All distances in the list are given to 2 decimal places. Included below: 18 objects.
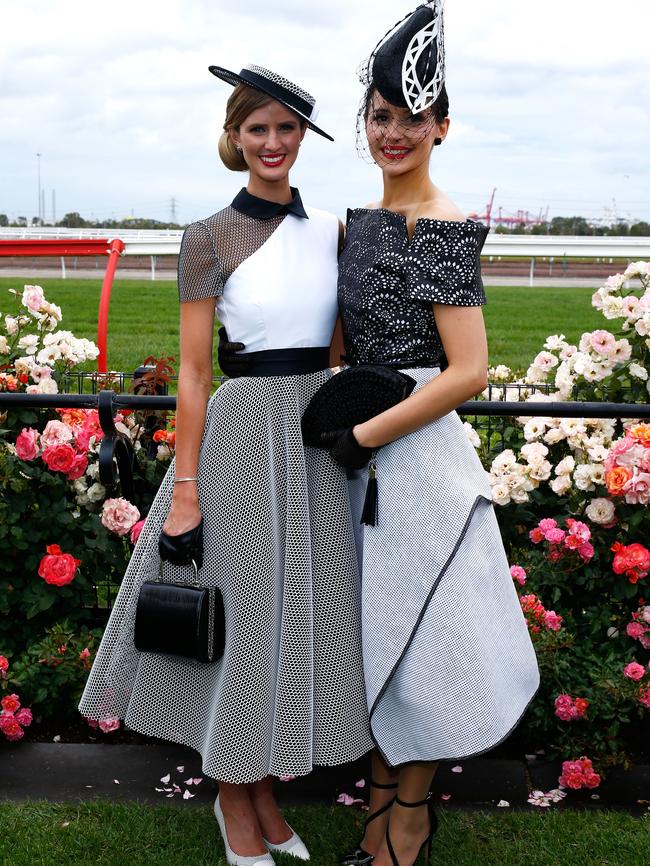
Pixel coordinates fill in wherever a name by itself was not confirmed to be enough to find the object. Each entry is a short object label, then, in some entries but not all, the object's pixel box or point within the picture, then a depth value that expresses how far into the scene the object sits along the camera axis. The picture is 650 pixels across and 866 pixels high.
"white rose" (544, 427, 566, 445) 3.57
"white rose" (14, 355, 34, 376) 3.88
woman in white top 2.60
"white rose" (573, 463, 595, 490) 3.41
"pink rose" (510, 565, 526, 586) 3.35
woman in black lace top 2.46
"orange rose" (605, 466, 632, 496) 3.26
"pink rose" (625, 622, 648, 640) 3.28
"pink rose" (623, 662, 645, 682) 3.17
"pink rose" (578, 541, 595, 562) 3.34
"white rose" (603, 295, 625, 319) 3.73
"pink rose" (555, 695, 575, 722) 3.14
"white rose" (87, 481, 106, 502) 3.60
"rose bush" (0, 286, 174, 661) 3.49
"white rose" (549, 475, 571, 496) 3.46
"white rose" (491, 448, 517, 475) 3.52
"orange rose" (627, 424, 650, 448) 3.29
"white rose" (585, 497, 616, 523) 3.36
